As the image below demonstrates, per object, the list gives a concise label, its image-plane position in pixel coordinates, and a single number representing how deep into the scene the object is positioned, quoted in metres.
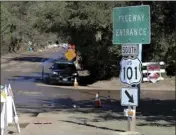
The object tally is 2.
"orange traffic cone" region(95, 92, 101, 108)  21.84
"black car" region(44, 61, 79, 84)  37.12
